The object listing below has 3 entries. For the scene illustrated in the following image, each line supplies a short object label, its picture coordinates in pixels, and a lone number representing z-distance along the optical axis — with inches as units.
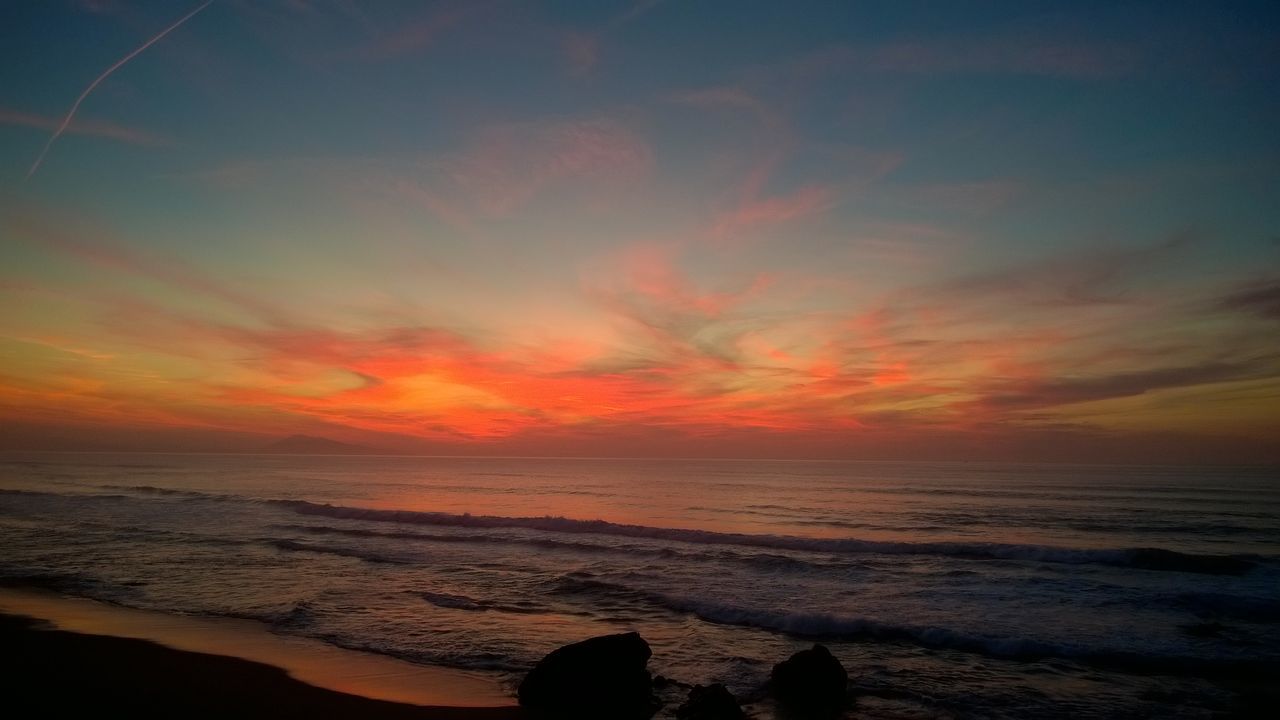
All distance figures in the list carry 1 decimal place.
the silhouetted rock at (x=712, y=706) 329.1
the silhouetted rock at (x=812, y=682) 374.6
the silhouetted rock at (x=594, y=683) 362.0
